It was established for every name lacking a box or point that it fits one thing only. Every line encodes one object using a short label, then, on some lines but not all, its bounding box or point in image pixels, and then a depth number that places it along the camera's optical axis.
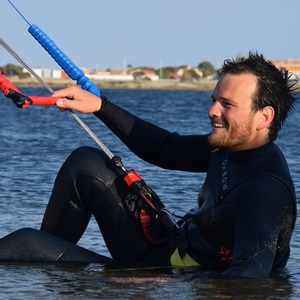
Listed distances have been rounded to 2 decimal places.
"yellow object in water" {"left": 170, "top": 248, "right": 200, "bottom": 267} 5.64
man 4.96
